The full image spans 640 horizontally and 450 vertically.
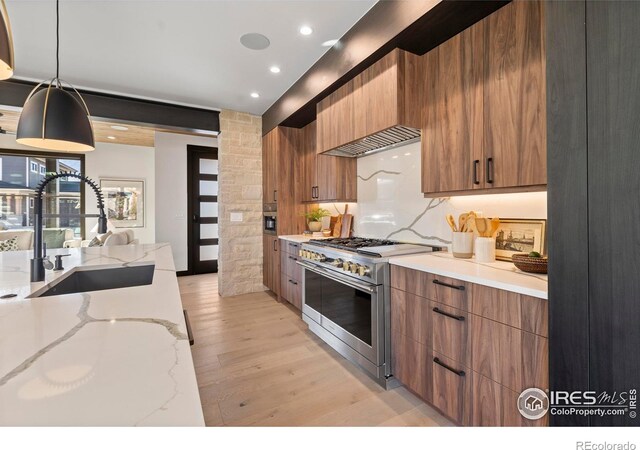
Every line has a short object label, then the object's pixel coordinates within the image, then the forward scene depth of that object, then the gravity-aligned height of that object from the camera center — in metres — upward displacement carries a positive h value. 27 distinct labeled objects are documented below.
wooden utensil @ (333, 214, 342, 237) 3.42 -0.05
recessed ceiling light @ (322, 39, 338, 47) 2.45 +1.59
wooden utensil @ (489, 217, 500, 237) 1.81 -0.02
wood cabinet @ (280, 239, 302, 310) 3.20 -0.62
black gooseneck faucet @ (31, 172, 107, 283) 1.29 -0.07
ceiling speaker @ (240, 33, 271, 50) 2.39 +1.59
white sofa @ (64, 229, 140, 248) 3.55 -0.22
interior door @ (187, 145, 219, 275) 5.60 +0.28
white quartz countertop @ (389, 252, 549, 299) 1.23 -0.26
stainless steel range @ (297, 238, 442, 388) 1.93 -0.58
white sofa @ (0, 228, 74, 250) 4.20 -0.18
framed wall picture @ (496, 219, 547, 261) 1.64 -0.09
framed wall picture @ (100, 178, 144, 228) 5.73 +0.47
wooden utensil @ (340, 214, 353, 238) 3.27 -0.02
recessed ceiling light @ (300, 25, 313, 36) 2.29 +1.59
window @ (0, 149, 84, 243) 5.24 +0.71
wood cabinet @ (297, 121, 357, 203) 3.16 +0.58
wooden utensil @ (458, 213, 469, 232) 1.99 +0.00
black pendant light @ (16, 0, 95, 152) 1.66 +0.63
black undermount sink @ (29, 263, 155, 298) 1.58 -0.32
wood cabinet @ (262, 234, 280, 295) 3.80 -0.56
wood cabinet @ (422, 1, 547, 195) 1.46 +0.69
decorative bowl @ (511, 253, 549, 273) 1.39 -0.21
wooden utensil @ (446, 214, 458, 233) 2.03 +0.00
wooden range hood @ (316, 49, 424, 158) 2.01 +0.92
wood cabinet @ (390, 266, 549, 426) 1.22 -0.63
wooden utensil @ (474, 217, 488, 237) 1.86 -0.02
